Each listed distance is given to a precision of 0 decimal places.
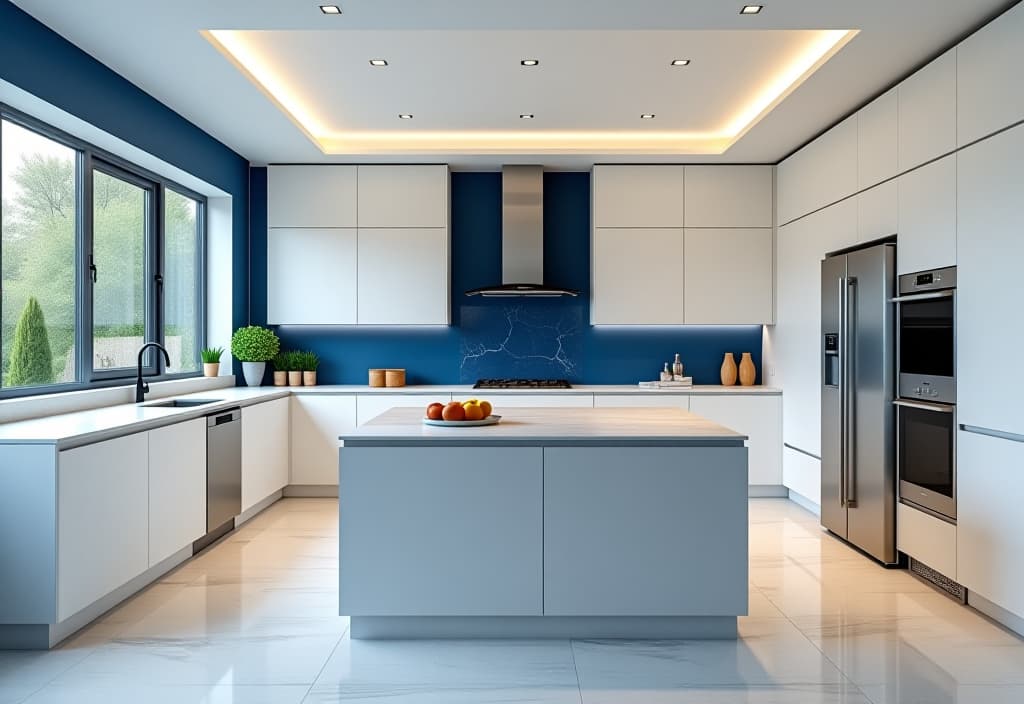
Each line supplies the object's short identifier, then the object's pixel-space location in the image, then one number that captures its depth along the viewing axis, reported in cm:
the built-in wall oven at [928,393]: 352
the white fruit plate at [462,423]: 316
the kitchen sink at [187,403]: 460
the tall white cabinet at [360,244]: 598
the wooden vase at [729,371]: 619
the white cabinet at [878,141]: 407
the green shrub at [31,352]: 365
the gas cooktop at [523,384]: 590
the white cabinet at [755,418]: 578
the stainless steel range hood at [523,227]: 603
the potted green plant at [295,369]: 611
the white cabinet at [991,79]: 308
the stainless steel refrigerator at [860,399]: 404
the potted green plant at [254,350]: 580
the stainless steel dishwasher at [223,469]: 433
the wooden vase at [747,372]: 617
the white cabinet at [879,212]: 406
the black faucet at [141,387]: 426
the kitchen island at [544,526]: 304
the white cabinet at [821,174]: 462
